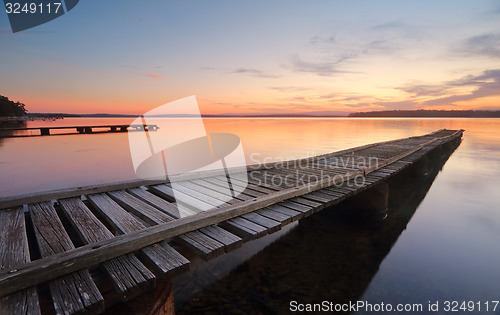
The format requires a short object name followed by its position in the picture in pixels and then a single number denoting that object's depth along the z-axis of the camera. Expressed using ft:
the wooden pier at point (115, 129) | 132.04
